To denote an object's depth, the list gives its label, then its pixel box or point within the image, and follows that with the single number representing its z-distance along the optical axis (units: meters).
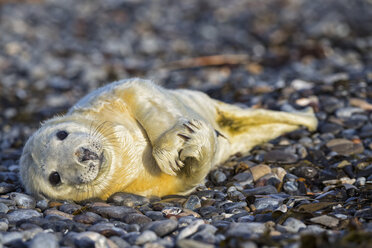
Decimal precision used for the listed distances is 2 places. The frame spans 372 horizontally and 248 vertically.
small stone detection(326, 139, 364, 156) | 9.27
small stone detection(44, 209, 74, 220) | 6.48
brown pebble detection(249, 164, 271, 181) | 8.48
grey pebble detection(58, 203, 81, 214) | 6.90
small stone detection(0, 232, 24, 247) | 5.39
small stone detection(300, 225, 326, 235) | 5.61
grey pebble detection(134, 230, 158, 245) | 5.43
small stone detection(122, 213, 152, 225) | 6.36
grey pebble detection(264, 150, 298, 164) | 9.12
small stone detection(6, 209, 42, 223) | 6.43
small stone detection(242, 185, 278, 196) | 7.76
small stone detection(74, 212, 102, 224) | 6.33
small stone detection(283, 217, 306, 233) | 5.73
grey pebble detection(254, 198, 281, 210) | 6.97
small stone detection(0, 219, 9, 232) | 5.97
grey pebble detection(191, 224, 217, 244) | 5.29
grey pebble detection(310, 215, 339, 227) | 5.89
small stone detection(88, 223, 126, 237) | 5.74
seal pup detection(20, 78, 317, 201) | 7.21
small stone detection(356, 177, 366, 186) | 7.80
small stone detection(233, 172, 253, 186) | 8.33
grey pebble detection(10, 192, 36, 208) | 7.16
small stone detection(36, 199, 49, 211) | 7.13
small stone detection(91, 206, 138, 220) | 6.62
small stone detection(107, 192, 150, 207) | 7.32
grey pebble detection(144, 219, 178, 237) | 5.71
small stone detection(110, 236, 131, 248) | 5.41
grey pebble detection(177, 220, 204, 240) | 5.52
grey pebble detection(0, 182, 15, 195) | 8.14
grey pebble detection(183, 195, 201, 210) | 7.21
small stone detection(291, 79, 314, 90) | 13.18
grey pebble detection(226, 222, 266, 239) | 5.36
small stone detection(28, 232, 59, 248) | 5.11
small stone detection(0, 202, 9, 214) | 6.72
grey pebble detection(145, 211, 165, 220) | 6.55
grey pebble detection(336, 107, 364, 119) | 10.95
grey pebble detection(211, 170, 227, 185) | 8.57
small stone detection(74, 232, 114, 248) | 5.29
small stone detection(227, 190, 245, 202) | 7.51
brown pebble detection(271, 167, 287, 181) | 8.48
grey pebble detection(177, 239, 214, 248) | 4.89
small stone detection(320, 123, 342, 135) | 10.31
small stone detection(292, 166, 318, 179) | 8.43
